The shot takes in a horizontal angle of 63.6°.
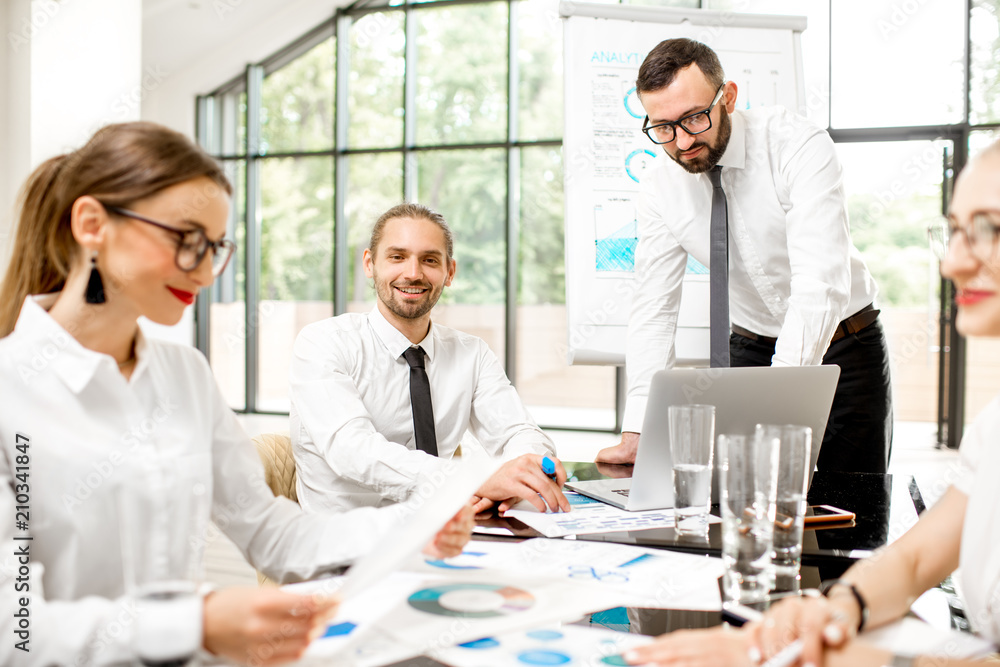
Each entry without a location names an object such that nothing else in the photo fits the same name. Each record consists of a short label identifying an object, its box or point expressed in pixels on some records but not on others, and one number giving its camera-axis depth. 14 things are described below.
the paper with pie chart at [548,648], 0.82
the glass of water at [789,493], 1.05
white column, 4.87
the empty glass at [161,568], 0.71
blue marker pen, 1.59
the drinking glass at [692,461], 1.25
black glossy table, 1.24
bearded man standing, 2.08
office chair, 1.88
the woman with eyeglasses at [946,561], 0.82
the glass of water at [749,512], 1.04
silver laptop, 1.36
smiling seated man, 1.86
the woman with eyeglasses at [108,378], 0.99
